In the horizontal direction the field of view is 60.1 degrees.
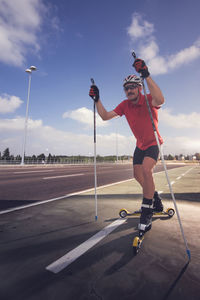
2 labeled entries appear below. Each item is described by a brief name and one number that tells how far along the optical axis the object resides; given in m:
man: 2.46
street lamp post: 29.01
